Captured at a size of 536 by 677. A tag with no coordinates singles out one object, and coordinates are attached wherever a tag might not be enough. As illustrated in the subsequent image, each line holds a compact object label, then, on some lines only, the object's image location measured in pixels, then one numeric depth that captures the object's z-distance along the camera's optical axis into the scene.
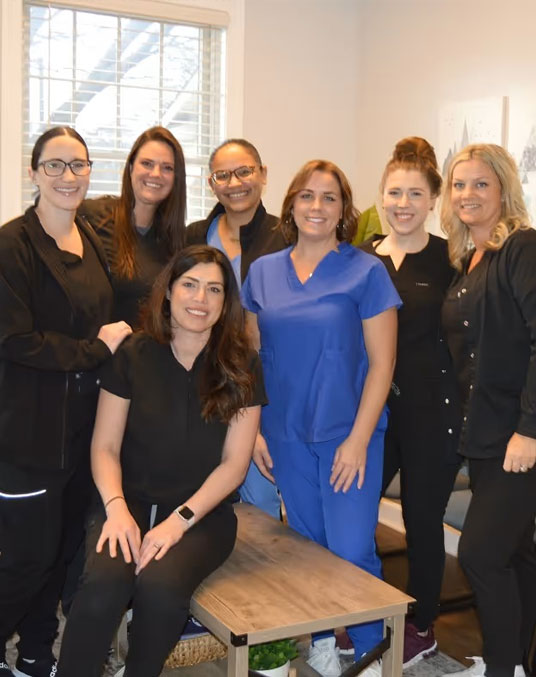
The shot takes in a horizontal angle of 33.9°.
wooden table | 1.87
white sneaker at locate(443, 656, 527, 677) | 2.30
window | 4.22
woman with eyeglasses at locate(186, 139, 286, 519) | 2.77
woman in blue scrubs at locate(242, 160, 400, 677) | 2.38
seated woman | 2.09
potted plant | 2.26
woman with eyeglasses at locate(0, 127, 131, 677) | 2.12
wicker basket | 2.47
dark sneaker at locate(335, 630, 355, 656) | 2.73
